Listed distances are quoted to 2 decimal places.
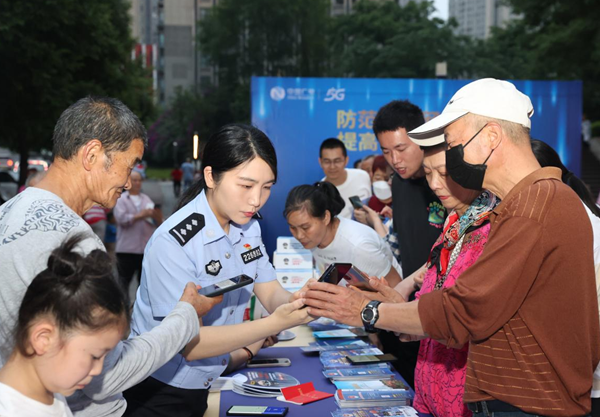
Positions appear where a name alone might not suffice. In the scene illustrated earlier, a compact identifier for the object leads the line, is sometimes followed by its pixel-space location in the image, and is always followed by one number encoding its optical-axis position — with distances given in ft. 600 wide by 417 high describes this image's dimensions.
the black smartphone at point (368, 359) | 9.67
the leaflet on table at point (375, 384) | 8.62
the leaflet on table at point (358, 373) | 9.04
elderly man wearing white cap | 5.01
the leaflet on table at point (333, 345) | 10.68
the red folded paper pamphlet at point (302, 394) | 8.35
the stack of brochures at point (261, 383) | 8.66
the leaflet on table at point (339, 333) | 11.48
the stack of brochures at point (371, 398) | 8.07
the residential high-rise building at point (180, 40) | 160.35
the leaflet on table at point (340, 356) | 9.64
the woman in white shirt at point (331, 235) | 12.26
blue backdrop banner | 24.91
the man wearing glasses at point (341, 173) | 18.95
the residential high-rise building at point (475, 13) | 408.67
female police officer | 6.41
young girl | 4.31
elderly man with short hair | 4.66
